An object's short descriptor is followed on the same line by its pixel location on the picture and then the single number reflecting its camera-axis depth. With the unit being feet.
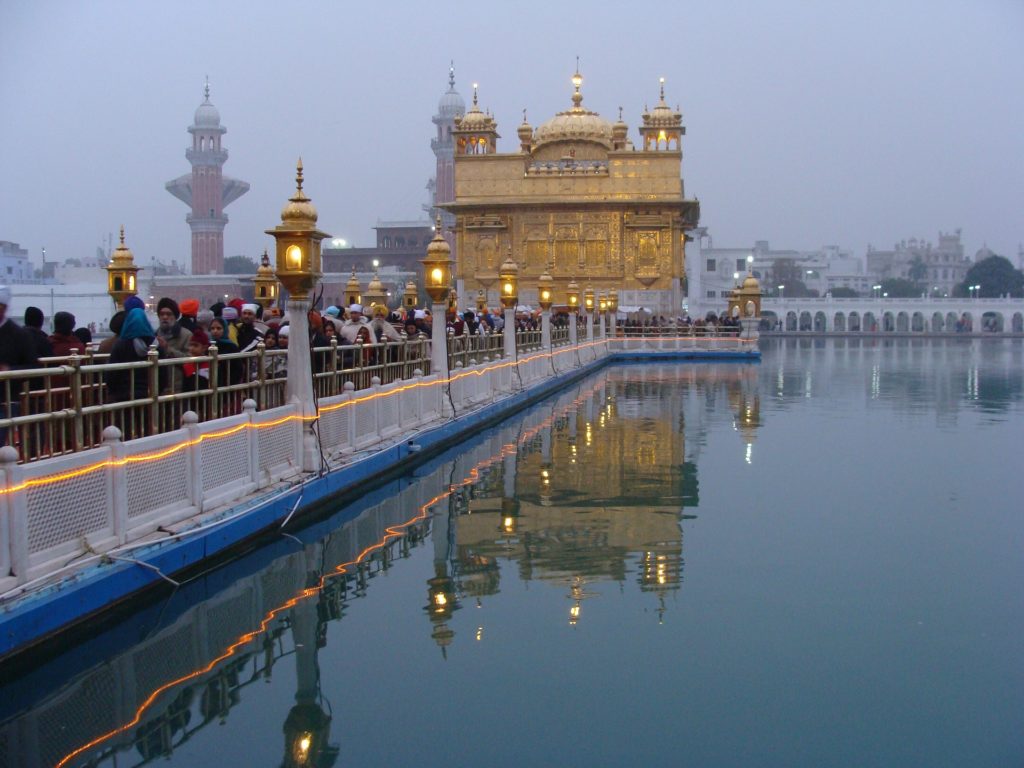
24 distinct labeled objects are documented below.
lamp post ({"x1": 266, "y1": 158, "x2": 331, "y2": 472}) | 33.06
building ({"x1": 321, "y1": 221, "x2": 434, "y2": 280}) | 326.24
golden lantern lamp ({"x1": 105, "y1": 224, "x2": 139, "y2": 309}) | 45.93
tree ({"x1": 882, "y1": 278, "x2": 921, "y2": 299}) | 452.35
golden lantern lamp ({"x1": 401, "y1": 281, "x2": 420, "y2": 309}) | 84.74
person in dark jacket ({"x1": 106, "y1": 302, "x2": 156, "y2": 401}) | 25.53
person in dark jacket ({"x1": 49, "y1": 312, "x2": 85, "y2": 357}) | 29.60
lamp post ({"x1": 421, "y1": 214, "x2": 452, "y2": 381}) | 51.85
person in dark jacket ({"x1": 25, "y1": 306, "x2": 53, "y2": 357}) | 25.48
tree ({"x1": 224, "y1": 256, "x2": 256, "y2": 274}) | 382.85
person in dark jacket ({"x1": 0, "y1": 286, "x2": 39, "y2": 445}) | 23.13
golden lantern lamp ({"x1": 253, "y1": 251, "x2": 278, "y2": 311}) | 67.46
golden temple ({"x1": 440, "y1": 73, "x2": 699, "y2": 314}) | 160.04
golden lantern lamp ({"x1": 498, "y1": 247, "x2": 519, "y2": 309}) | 72.90
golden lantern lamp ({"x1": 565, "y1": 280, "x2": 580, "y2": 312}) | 112.78
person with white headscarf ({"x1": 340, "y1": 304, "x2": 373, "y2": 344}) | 45.44
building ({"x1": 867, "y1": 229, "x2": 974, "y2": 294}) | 558.15
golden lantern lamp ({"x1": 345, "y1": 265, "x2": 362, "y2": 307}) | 86.01
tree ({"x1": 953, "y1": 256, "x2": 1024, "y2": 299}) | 390.62
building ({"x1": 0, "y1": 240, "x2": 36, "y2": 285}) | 319.68
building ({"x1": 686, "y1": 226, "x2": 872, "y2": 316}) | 356.03
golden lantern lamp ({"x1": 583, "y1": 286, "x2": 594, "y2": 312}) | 129.39
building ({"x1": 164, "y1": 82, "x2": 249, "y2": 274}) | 330.75
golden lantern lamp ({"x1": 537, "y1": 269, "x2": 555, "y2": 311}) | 92.07
